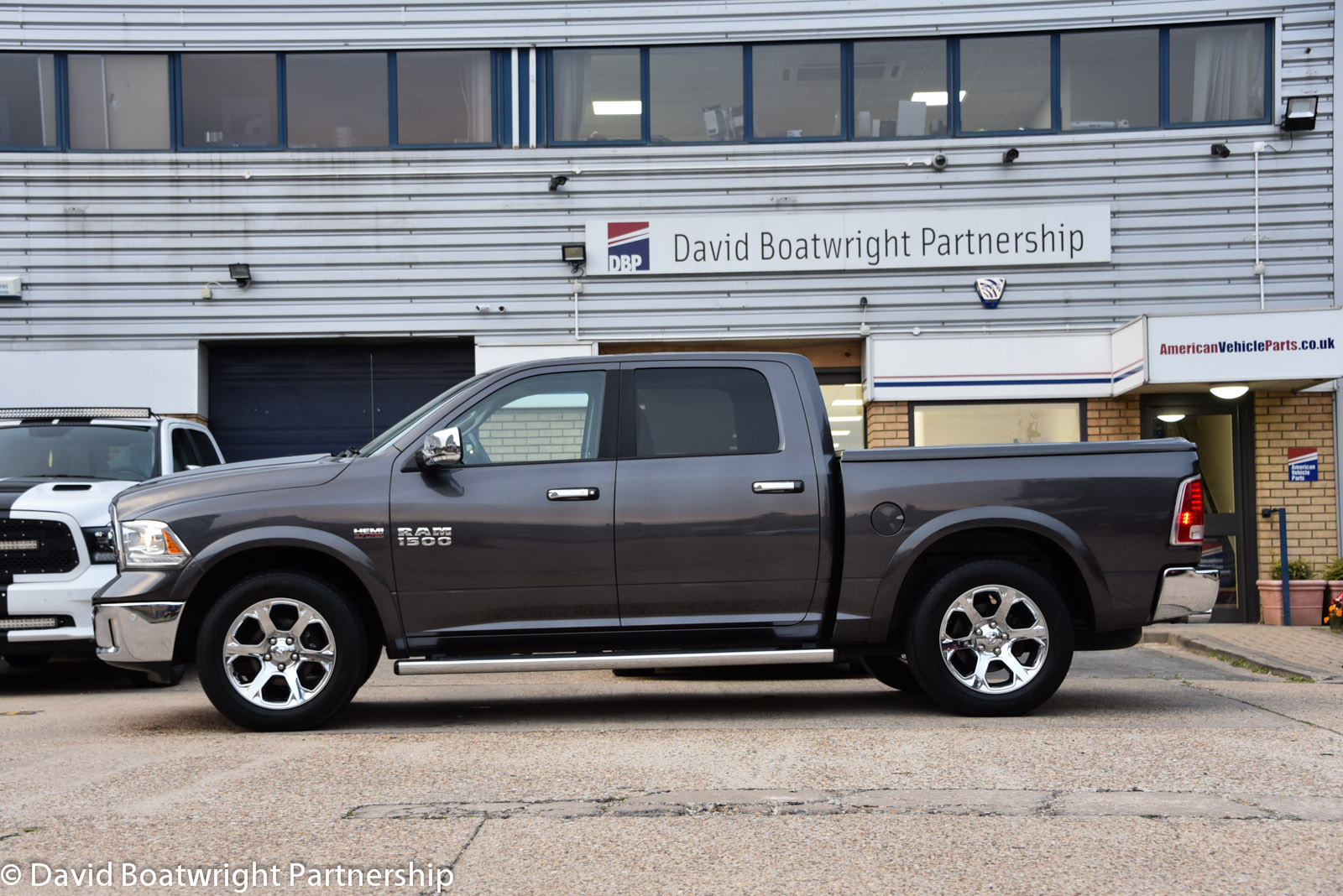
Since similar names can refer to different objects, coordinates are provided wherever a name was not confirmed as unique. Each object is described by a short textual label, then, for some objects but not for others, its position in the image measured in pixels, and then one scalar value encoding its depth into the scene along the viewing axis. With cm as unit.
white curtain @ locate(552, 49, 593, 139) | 1454
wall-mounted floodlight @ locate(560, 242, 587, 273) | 1422
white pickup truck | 819
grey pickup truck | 631
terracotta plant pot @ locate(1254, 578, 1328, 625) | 1319
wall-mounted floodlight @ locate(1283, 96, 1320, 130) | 1367
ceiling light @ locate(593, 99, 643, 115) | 1450
